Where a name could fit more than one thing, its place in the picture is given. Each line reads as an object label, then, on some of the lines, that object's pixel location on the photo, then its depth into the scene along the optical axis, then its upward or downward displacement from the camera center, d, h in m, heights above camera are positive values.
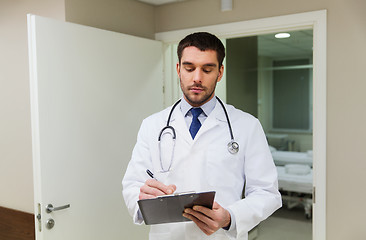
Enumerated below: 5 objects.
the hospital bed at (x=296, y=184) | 4.21 -0.94
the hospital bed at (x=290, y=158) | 5.02 -0.75
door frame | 2.03 +0.02
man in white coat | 1.36 -0.21
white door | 1.80 -0.06
